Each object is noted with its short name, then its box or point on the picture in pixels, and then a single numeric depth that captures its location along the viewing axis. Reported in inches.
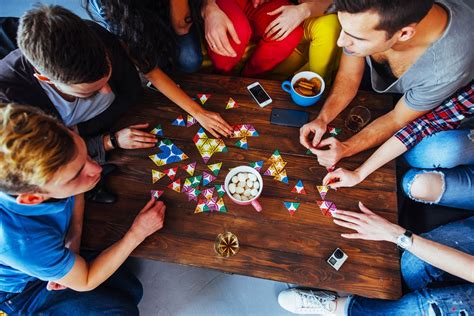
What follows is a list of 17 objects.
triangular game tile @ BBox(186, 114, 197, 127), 67.9
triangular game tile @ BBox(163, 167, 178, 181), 62.8
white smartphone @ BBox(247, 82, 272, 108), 68.7
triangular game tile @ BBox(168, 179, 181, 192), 61.6
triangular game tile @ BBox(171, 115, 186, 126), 68.1
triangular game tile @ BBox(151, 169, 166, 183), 62.9
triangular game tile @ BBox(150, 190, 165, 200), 61.4
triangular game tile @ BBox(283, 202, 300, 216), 58.9
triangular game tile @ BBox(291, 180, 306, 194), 60.3
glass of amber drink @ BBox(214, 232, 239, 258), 56.6
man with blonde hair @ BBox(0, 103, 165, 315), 40.5
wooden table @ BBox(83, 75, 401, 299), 55.1
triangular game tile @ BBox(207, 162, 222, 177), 62.6
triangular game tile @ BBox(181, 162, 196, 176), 62.8
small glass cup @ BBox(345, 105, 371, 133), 65.4
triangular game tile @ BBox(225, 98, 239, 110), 69.1
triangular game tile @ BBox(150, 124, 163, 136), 67.2
